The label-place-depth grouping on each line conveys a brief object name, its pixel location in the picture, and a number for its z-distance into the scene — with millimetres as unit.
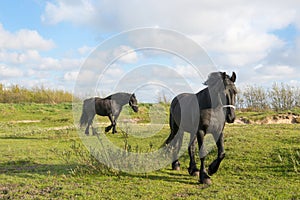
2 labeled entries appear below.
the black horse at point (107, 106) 15852
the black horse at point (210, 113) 5887
